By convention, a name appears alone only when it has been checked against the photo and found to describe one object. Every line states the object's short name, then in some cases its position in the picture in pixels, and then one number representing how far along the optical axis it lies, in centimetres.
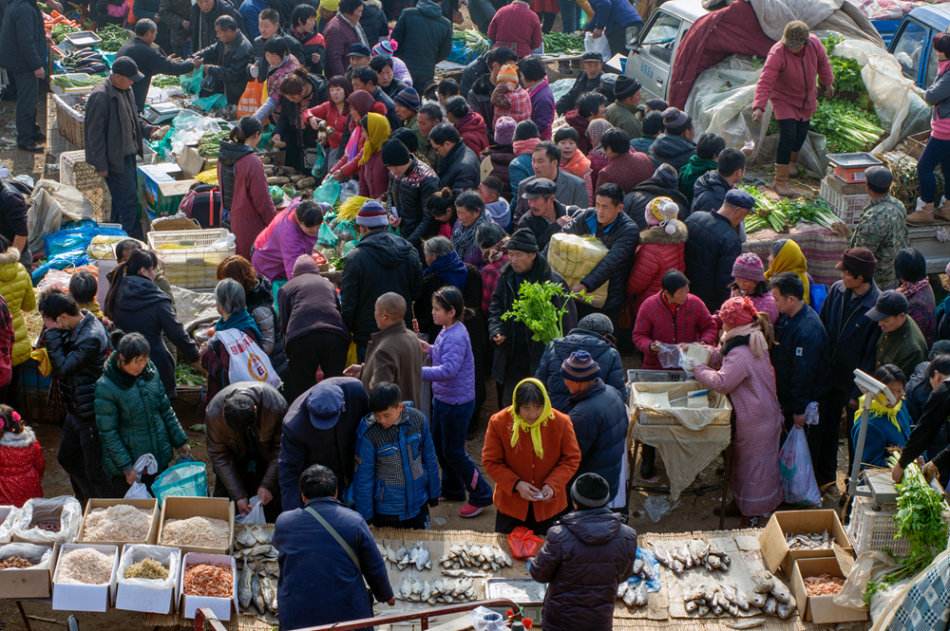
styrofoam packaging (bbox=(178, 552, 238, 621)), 1425
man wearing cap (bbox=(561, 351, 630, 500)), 1583
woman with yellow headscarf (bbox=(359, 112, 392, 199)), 2305
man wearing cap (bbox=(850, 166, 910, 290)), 2019
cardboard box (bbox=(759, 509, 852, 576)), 1541
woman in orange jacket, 1534
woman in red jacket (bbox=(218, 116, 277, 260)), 2209
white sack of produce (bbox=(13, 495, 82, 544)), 1499
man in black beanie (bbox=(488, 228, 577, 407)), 1841
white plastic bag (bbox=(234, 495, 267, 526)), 1589
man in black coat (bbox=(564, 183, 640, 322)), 1978
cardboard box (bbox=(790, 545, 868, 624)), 1470
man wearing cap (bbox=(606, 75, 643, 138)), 2481
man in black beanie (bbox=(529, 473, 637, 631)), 1311
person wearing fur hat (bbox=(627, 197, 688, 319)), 1973
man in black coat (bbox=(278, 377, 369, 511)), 1504
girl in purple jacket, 1745
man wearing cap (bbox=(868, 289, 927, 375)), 1758
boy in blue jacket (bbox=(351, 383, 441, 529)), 1521
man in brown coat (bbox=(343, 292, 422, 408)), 1700
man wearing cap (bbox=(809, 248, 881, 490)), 1814
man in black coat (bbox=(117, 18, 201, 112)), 2950
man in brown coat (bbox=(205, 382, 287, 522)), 1545
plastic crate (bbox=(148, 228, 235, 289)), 2166
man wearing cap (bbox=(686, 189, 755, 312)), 1973
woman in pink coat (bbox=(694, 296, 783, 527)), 1728
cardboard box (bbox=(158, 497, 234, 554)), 1549
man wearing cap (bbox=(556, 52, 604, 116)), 2761
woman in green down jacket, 1598
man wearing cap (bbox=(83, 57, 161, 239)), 2467
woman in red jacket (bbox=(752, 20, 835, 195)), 2291
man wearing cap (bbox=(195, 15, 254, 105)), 2898
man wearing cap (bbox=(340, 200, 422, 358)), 1883
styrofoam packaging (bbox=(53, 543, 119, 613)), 1429
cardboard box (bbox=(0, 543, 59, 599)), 1446
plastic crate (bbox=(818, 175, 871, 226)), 2214
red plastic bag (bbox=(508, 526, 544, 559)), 1562
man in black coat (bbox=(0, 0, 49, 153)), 3041
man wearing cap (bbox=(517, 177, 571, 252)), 2027
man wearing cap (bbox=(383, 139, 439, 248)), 2137
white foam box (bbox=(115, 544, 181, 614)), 1426
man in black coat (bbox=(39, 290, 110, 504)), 1673
